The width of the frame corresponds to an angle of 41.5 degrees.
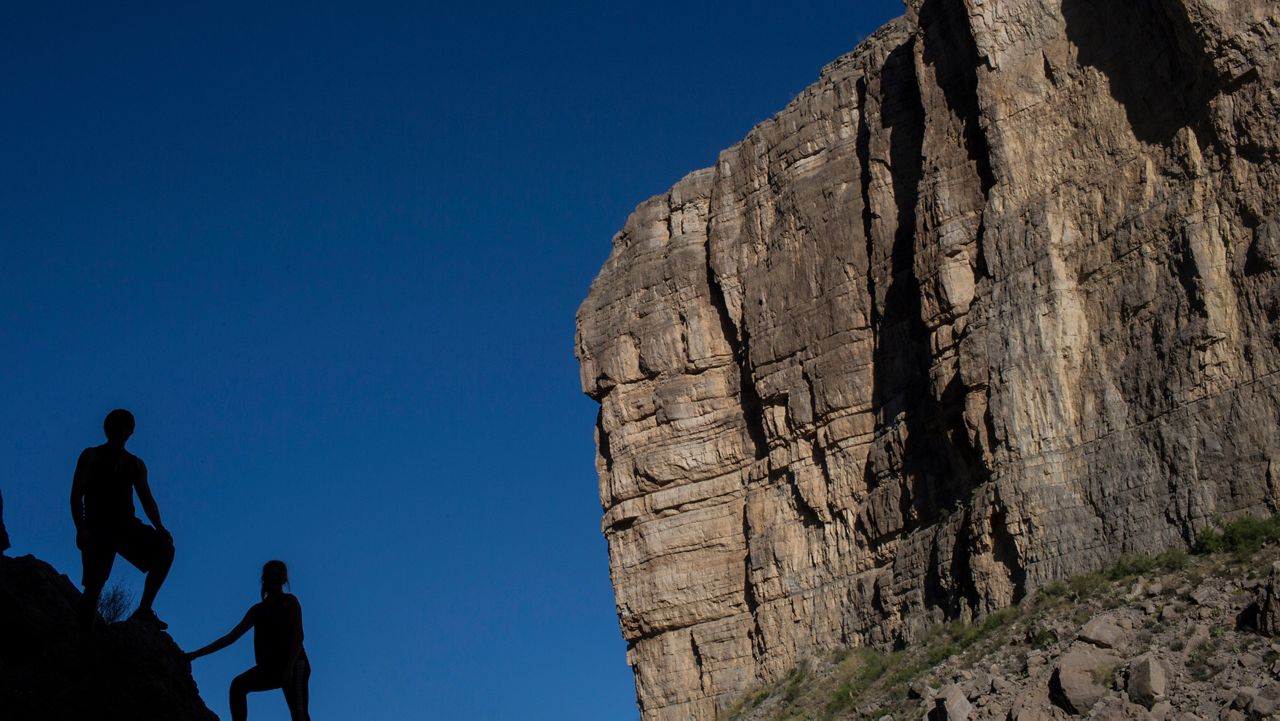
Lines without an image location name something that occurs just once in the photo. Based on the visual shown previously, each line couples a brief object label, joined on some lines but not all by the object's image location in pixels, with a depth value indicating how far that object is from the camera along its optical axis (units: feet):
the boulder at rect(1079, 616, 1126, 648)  107.24
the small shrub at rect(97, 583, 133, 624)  58.40
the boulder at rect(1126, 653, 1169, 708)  98.02
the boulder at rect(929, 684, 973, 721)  110.42
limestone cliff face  124.26
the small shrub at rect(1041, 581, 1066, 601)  123.95
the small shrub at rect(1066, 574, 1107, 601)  118.73
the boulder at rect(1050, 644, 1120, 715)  101.81
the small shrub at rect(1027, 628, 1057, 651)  115.03
